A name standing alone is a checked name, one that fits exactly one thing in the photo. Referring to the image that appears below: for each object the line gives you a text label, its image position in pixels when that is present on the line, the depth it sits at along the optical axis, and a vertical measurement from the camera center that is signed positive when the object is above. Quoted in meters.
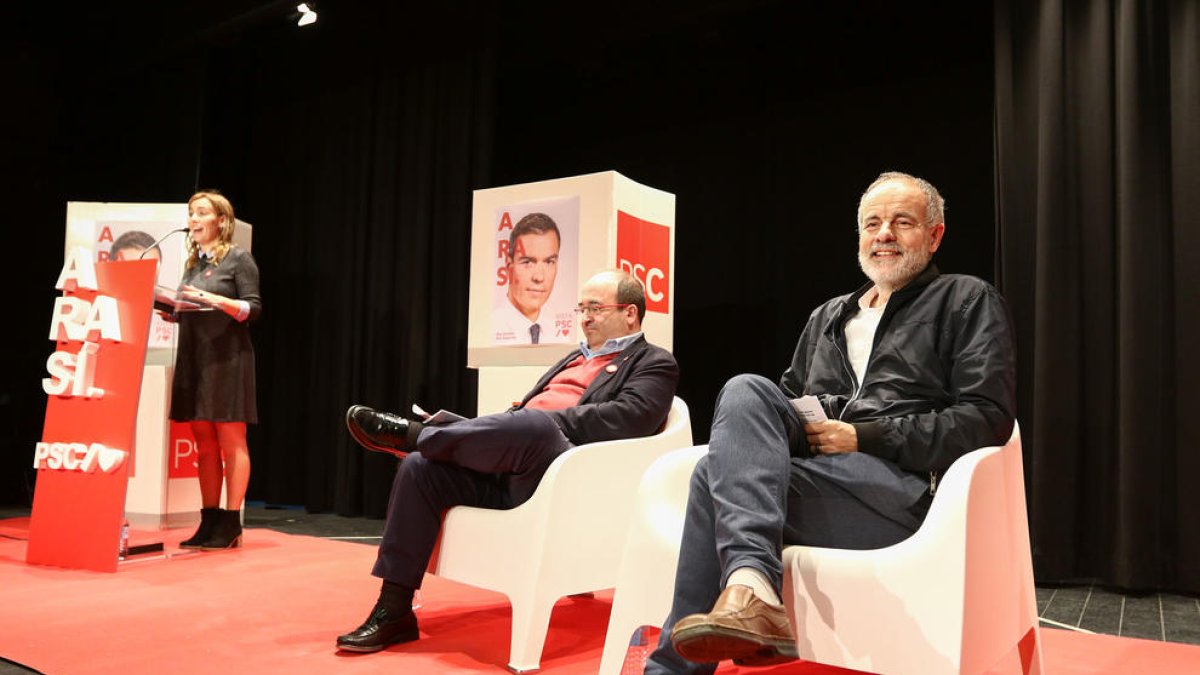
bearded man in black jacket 1.52 -0.07
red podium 3.42 -0.13
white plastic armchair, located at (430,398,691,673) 2.23 -0.37
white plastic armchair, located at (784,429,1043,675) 1.51 -0.33
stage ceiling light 5.29 +2.11
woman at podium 3.82 +0.07
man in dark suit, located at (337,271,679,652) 2.32 -0.16
